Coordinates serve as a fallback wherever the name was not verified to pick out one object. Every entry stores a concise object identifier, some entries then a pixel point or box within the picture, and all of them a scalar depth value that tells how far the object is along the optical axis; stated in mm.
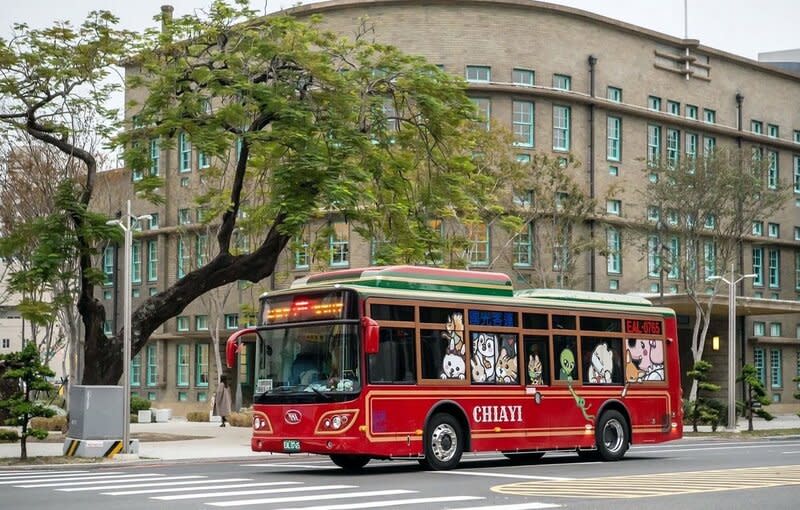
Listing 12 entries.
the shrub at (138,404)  51916
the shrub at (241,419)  46500
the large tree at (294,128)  30953
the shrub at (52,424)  45375
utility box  28953
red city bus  21531
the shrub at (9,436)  36781
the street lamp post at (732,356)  44062
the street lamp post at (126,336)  29047
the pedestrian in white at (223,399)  47844
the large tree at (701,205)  51844
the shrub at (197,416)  54438
